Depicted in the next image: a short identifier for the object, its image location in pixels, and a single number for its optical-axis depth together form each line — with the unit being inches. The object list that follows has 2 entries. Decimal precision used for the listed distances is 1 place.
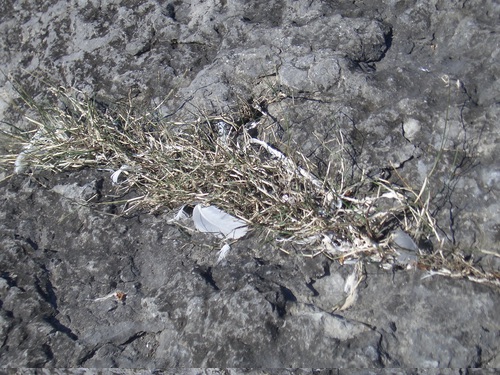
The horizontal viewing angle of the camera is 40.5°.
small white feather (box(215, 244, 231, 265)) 81.0
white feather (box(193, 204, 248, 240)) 82.9
